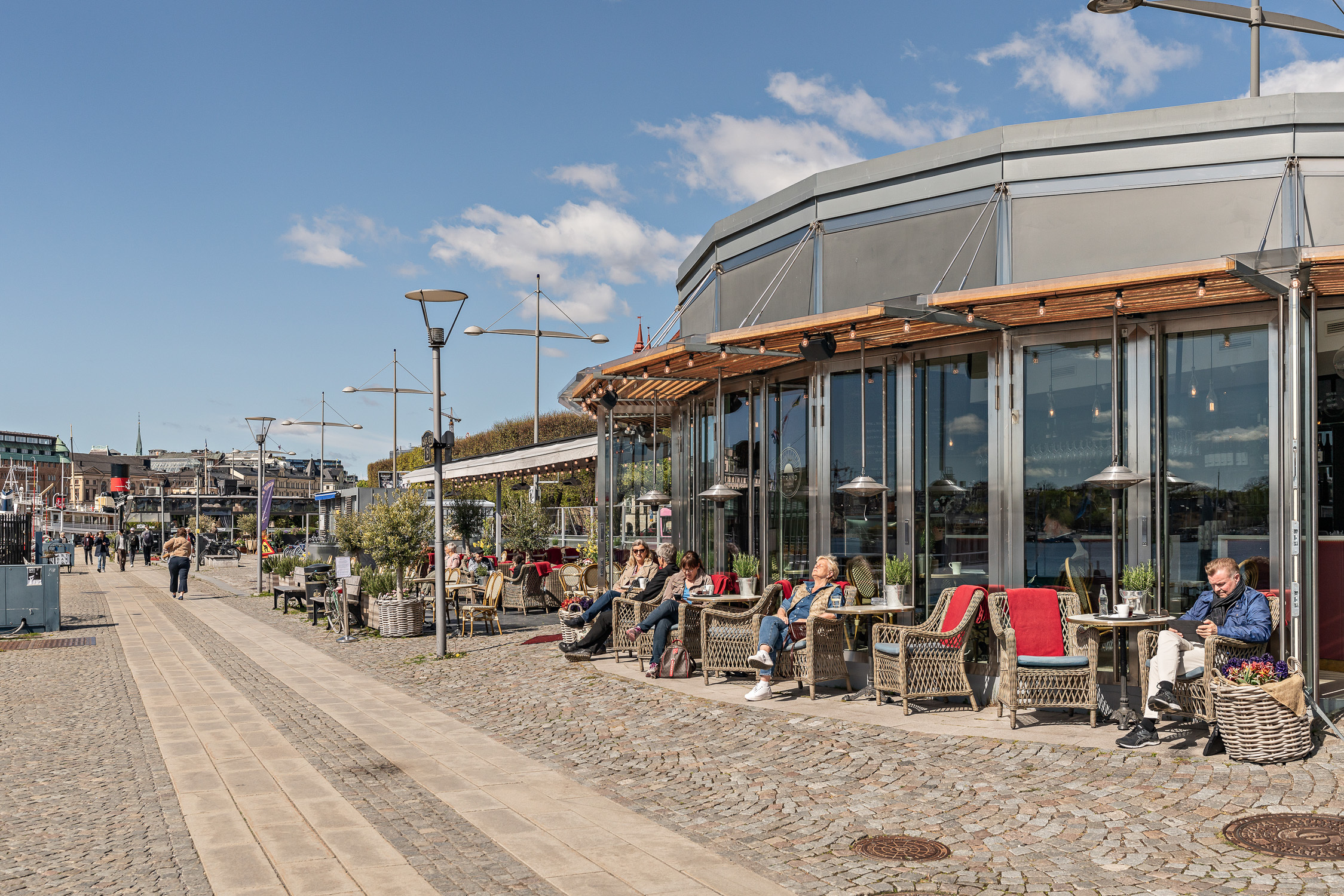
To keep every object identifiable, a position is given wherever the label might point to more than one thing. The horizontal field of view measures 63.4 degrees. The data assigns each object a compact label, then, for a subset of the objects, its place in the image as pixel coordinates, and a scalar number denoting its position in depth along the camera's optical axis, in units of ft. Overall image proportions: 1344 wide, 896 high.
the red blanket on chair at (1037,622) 27.45
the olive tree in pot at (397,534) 50.96
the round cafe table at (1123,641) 24.34
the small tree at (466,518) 87.66
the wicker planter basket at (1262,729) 21.57
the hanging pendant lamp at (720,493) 40.45
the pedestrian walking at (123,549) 126.72
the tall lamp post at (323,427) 146.59
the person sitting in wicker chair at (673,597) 34.96
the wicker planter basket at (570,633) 40.45
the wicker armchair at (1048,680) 25.61
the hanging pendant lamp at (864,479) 34.24
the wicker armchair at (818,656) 30.30
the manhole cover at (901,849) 16.58
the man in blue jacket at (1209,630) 23.54
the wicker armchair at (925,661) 27.61
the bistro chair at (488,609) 48.52
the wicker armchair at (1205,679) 23.29
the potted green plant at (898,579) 31.78
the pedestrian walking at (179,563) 81.30
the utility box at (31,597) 53.42
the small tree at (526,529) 83.66
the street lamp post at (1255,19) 31.65
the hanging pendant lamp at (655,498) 52.85
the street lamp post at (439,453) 40.55
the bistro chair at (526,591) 59.88
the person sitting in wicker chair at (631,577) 39.58
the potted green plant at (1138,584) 26.81
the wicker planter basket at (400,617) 48.93
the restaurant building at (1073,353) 27.37
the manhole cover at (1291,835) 16.24
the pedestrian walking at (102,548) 127.03
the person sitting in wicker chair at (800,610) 30.53
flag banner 86.02
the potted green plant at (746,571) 37.81
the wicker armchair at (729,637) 32.76
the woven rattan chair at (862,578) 35.29
